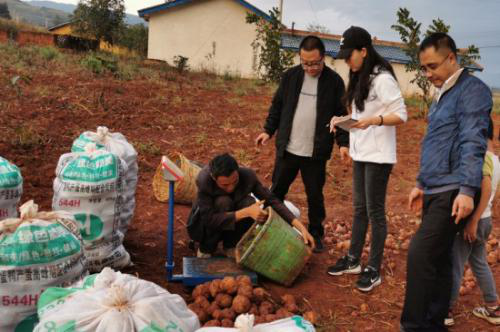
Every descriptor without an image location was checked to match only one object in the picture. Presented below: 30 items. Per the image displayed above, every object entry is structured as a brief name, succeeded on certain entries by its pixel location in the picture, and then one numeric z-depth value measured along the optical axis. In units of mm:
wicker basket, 4530
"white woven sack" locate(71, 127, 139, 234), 3227
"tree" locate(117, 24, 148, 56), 21103
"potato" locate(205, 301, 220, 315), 2453
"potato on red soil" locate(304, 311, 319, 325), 2590
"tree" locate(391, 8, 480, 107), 9227
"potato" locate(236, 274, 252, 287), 2595
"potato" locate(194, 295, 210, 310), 2506
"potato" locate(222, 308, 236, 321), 2398
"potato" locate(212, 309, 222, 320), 2402
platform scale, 2801
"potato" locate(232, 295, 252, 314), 2430
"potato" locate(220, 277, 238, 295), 2566
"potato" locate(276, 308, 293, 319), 2367
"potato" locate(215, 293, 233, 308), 2494
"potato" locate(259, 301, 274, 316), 2436
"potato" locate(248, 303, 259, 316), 2433
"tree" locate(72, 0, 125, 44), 19000
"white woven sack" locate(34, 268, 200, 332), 1547
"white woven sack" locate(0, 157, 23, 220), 2467
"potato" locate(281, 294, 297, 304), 2719
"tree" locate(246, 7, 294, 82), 11909
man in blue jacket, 2062
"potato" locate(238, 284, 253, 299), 2500
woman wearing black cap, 2773
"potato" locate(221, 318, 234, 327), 2301
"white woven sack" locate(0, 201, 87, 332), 2006
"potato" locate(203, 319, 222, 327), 2223
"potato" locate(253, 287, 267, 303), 2562
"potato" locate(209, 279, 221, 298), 2602
